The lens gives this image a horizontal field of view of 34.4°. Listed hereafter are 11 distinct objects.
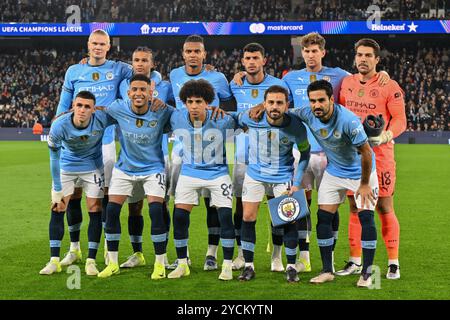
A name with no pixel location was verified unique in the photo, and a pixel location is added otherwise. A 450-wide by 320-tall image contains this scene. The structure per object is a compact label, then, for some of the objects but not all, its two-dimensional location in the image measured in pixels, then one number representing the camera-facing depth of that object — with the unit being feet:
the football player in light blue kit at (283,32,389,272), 24.57
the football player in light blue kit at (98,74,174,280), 23.00
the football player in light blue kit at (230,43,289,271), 24.16
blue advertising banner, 114.21
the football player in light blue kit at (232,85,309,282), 22.65
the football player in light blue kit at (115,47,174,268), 25.03
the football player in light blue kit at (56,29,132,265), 25.80
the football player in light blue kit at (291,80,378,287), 21.27
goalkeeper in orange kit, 23.00
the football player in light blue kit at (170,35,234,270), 24.68
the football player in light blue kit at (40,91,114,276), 23.44
